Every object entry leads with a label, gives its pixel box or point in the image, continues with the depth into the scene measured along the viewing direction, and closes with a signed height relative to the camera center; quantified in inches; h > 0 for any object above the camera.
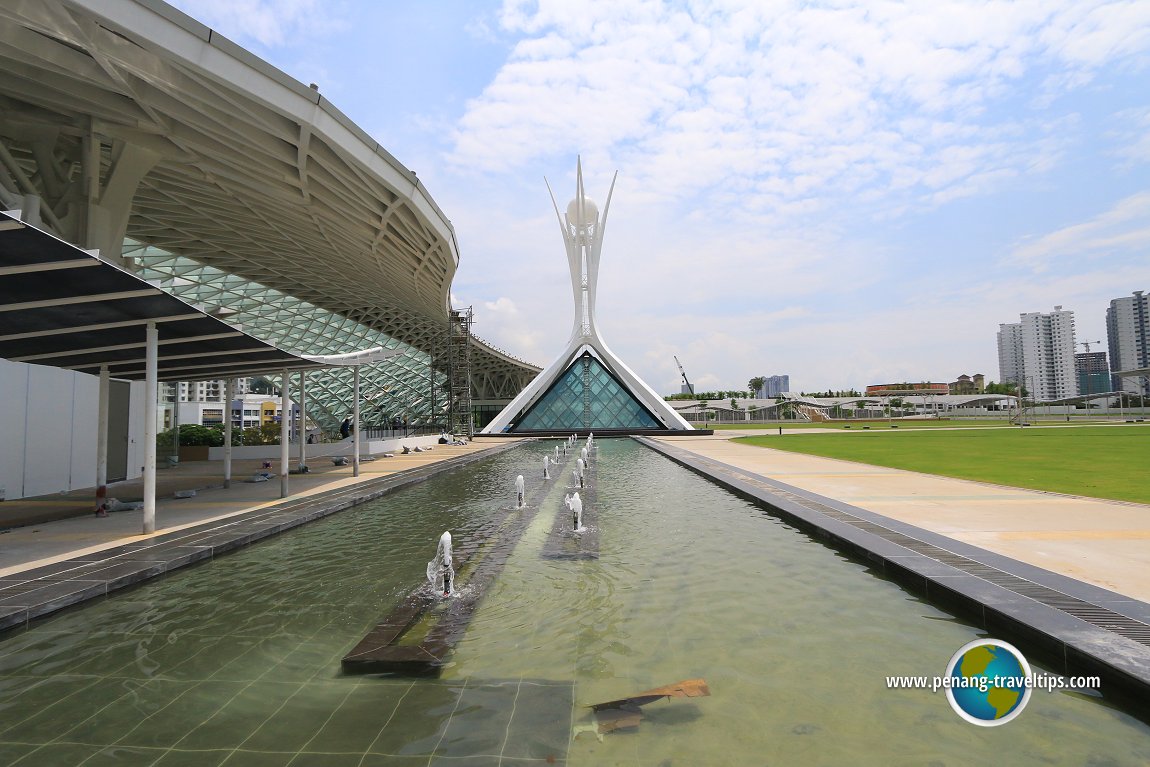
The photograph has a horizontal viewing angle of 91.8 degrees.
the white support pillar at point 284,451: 449.1 -27.2
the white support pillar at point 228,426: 551.5 -6.8
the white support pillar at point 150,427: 321.7 -3.6
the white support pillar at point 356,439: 609.7 -25.1
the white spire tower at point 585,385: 1681.8 +84.9
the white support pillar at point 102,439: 408.2 -12.5
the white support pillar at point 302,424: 577.8 -7.2
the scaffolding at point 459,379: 1440.7 +108.8
